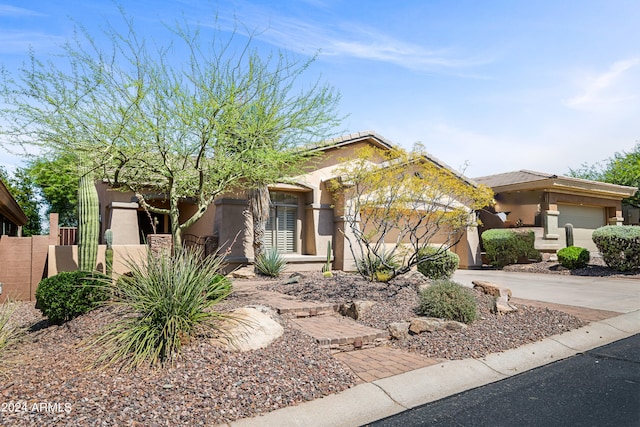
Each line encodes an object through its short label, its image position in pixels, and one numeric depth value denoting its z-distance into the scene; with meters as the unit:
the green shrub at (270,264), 13.48
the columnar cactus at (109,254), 9.27
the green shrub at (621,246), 15.57
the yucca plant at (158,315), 5.25
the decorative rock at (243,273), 13.27
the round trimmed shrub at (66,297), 7.63
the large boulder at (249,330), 5.64
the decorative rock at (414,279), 10.15
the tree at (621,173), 27.44
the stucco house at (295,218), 14.26
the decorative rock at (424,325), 7.00
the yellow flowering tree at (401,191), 11.52
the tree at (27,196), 27.80
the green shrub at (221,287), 6.76
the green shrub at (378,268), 10.39
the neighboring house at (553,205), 20.25
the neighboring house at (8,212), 11.62
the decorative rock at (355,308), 7.82
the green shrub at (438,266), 13.21
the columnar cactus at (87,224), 10.09
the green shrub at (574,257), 16.86
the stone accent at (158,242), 9.59
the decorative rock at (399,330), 6.88
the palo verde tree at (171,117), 8.27
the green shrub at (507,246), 18.56
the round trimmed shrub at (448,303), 7.42
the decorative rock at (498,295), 8.34
